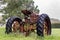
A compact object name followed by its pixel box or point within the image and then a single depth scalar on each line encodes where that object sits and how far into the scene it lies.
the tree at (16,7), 22.54
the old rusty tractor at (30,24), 8.38
